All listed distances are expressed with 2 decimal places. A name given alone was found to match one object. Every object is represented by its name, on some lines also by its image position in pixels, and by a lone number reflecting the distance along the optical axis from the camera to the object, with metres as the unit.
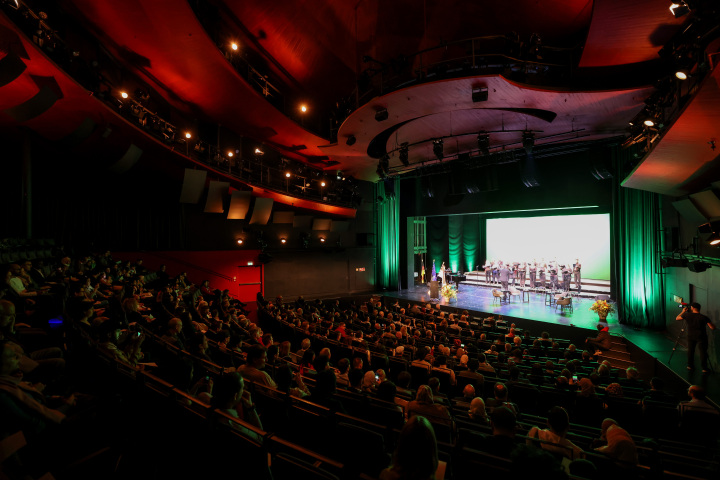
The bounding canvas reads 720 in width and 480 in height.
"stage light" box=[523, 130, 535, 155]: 10.39
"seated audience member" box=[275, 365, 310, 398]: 3.21
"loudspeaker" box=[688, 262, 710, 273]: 7.31
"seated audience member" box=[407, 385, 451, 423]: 3.25
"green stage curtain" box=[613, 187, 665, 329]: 10.46
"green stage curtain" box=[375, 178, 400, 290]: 19.34
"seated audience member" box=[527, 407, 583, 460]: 2.68
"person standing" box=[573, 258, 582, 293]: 14.00
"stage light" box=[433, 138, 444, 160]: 11.64
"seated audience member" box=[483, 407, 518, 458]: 2.51
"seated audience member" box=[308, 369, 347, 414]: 3.13
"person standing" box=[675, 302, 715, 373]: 6.54
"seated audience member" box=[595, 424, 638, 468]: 2.81
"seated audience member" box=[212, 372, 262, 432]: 2.40
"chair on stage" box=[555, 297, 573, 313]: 11.43
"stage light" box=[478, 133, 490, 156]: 10.76
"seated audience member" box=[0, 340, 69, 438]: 1.92
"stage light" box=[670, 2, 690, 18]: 5.06
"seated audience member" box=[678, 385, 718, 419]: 3.90
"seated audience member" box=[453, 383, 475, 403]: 4.51
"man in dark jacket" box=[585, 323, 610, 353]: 8.61
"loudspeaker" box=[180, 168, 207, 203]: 11.02
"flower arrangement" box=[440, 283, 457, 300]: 13.92
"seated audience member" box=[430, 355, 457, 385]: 5.25
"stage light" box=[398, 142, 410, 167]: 12.63
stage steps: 8.62
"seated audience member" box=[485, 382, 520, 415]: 4.02
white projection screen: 15.20
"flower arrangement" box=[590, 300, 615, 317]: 10.62
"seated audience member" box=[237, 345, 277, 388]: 3.40
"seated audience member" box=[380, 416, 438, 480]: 1.54
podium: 15.66
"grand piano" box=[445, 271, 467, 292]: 19.12
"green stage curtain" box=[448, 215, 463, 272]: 21.39
